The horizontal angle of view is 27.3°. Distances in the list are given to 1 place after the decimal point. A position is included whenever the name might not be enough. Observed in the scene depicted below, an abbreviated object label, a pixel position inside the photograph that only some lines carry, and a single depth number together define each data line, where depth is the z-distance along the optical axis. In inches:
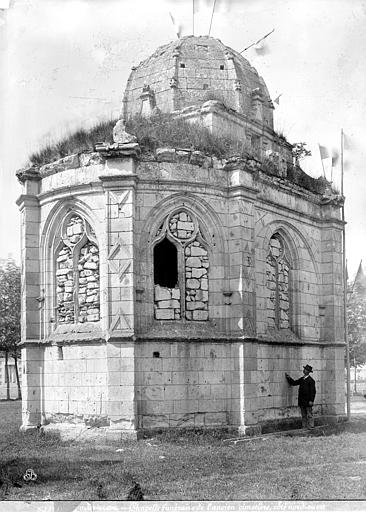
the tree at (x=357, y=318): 830.5
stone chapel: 636.7
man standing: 734.5
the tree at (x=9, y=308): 735.1
